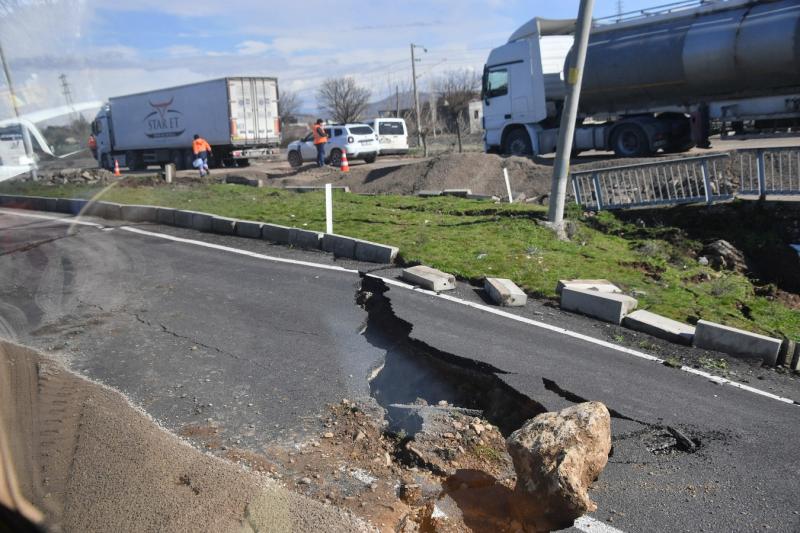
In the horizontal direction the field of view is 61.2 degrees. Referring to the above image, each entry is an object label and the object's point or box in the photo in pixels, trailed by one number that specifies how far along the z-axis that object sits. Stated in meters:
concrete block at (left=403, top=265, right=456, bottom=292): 8.67
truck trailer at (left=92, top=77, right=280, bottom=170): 29.14
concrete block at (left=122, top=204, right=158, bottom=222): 14.31
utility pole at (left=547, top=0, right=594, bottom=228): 10.91
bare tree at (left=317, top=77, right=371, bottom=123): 64.95
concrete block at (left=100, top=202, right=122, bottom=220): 14.66
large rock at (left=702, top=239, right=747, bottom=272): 11.15
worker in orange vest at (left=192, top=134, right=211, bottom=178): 24.59
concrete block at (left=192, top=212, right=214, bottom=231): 13.14
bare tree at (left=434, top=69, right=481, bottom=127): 51.65
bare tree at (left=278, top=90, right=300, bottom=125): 78.06
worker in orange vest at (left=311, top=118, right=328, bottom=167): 26.95
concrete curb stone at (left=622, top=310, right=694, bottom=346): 7.13
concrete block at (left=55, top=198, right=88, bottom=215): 15.78
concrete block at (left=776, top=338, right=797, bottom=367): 6.50
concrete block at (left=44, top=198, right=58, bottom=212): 15.91
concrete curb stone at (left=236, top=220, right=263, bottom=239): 12.28
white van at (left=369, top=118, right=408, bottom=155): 32.59
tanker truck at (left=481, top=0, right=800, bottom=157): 17.33
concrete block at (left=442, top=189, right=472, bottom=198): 16.97
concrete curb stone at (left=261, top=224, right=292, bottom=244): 11.77
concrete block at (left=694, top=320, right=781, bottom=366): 6.55
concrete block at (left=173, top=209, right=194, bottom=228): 13.59
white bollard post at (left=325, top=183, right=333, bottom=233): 11.54
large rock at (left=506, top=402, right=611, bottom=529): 3.77
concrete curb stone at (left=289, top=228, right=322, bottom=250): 11.27
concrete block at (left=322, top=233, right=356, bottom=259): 10.62
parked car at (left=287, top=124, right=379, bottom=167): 29.47
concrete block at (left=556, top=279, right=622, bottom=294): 8.41
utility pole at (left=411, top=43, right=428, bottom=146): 42.99
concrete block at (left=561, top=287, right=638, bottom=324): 7.65
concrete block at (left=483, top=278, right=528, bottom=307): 8.18
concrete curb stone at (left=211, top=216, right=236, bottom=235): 12.69
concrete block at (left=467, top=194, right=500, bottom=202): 16.81
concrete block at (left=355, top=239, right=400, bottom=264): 10.16
